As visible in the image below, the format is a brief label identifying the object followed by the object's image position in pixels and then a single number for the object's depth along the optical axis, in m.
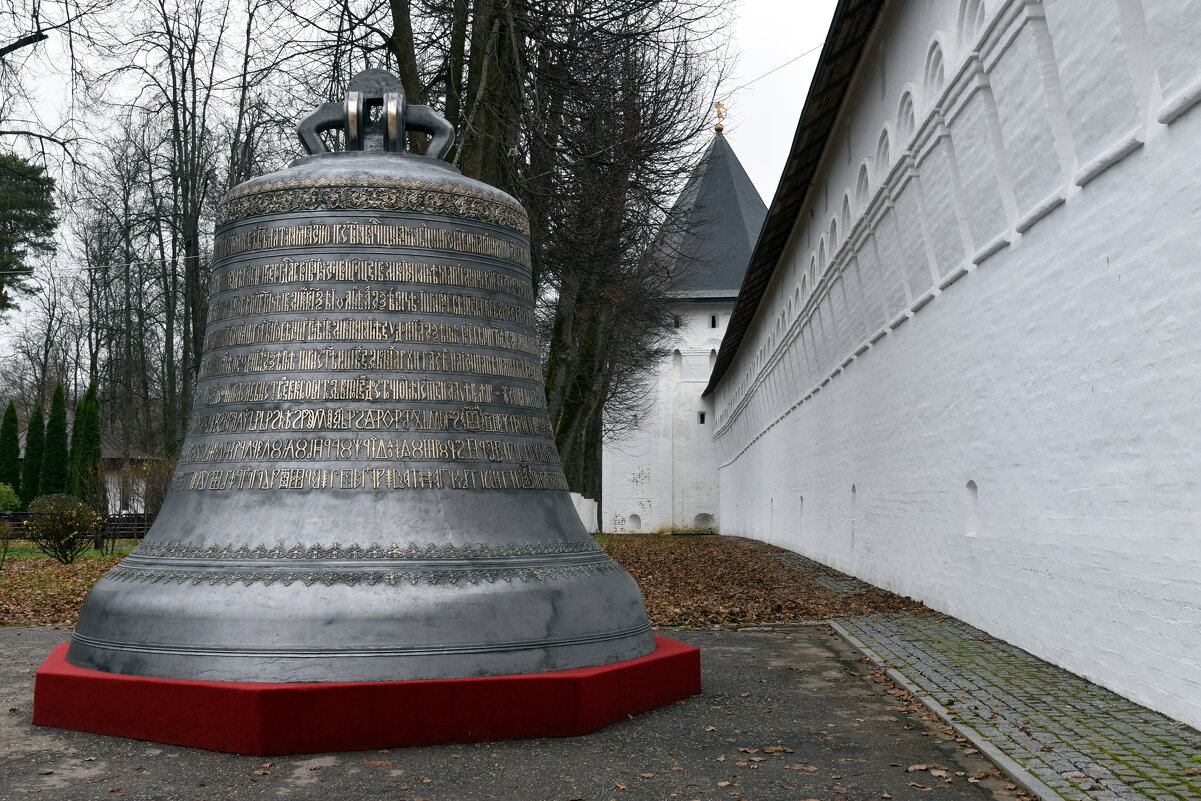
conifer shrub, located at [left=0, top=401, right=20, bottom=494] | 37.19
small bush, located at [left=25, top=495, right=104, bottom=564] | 19.64
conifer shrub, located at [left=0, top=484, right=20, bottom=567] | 32.84
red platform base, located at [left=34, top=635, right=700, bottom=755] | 4.93
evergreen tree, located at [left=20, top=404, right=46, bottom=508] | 36.00
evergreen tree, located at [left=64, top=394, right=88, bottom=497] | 32.97
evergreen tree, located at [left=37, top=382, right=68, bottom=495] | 34.84
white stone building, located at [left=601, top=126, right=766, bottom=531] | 47.03
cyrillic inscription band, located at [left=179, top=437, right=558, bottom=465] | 5.72
